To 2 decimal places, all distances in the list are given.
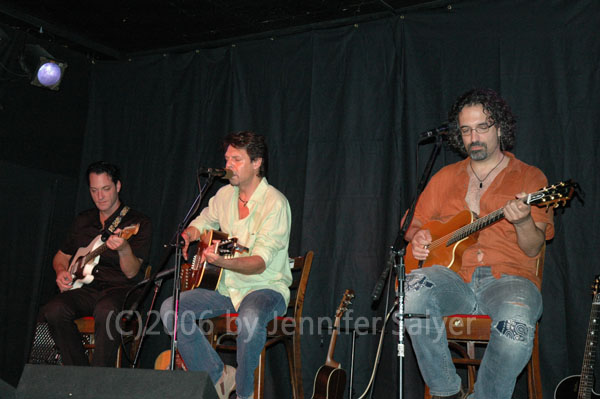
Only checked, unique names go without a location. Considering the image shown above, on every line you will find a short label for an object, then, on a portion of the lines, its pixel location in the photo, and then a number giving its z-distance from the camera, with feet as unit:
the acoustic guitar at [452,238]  10.95
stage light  18.21
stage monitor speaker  6.78
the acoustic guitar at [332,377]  13.39
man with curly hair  9.68
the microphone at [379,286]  9.39
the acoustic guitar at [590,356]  11.25
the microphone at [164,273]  13.18
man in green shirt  11.68
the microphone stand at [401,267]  8.95
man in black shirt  14.33
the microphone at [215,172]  11.90
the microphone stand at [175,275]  10.50
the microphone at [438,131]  10.28
